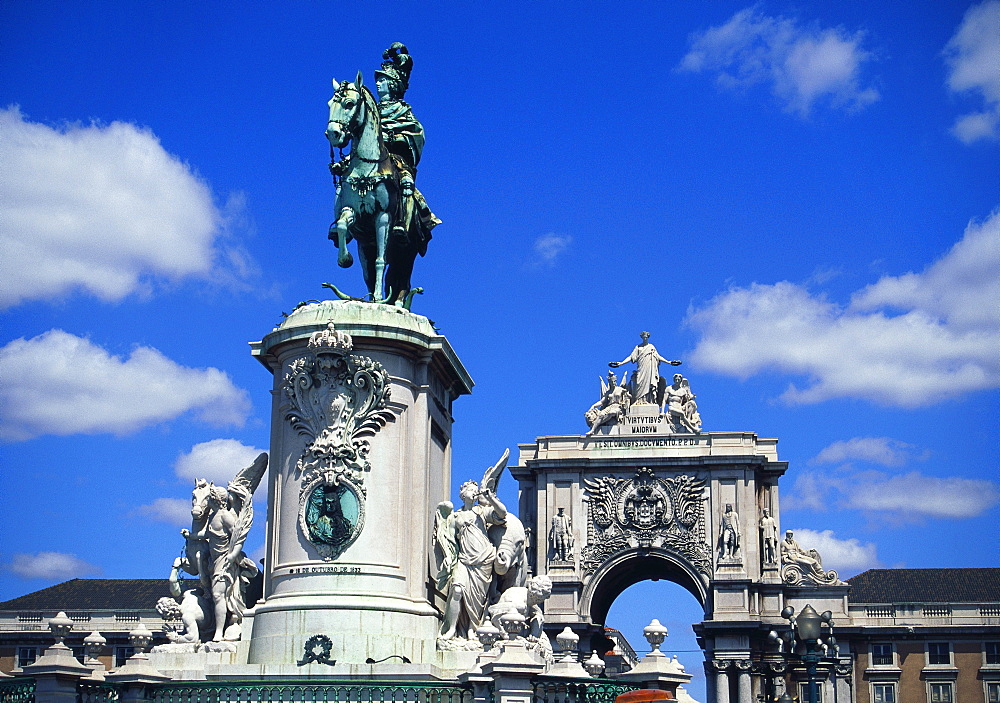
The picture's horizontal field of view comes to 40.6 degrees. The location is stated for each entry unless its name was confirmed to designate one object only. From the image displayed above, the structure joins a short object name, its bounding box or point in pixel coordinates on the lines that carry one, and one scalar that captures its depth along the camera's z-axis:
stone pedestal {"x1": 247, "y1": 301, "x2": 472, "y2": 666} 17.80
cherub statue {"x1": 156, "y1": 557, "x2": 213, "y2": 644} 18.45
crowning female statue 79.12
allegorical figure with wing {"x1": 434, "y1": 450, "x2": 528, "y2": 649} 18.55
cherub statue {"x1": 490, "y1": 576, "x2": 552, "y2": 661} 17.73
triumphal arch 72.75
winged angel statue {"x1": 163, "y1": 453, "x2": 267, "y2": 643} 18.69
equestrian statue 20.41
